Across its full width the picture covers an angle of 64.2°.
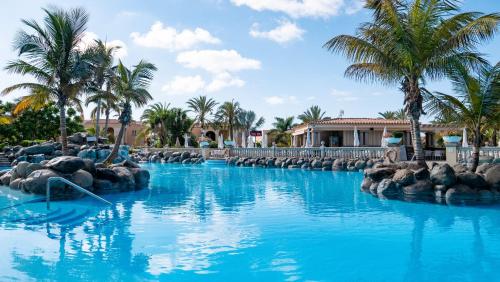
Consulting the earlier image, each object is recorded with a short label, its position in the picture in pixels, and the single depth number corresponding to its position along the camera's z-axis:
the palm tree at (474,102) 12.70
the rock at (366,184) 13.87
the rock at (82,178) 13.01
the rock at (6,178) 15.58
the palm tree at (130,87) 18.92
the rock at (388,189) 12.24
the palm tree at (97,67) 17.59
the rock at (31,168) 13.89
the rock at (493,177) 11.51
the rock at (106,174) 14.50
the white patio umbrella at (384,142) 25.12
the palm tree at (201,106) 48.84
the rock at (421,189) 11.77
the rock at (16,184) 14.22
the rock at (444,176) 11.51
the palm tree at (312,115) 55.19
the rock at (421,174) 12.12
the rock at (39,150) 26.42
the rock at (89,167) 13.97
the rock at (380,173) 13.41
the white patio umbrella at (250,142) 34.42
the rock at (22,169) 14.44
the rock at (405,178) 12.13
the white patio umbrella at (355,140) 28.20
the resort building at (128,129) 59.97
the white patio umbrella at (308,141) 29.51
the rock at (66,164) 12.96
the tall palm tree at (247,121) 51.19
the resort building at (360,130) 33.38
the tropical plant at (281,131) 54.44
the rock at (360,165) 23.81
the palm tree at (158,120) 47.78
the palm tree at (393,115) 52.97
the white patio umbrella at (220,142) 37.24
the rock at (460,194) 11.18
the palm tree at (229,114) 49.56
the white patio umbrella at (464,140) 21.78
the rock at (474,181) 11.47
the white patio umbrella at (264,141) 33.96
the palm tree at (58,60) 16.72
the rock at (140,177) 15.79
